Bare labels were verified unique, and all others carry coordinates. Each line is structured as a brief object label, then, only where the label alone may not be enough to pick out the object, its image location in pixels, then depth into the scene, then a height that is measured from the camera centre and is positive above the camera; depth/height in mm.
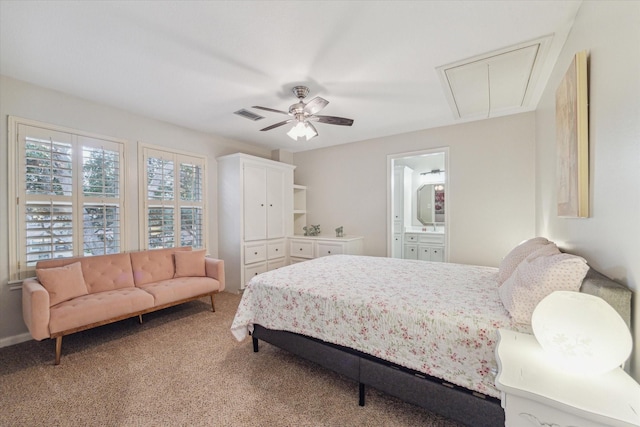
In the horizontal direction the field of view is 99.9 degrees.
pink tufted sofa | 2270 -801
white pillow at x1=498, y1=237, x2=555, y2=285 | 1930 -356
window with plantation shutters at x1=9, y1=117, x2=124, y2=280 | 2635 +206
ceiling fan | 2657 +960
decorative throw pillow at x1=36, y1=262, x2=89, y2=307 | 2445 -644
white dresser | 4336 -597
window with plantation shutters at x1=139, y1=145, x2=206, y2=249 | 3598 +192
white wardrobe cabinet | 4207 -90
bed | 1385 -736
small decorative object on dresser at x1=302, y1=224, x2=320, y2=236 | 5007 -369
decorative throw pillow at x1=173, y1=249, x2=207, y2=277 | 3477 -677
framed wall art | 1469 +417
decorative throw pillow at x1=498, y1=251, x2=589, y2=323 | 1275 -362
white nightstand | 759 -570
